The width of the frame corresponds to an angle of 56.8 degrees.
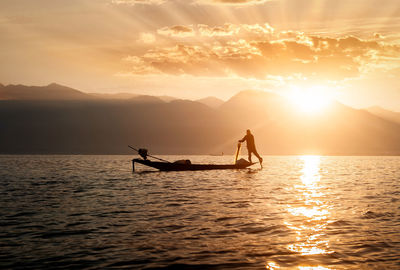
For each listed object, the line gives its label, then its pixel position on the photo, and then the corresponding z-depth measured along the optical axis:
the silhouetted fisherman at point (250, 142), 46.85
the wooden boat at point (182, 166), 40.72
